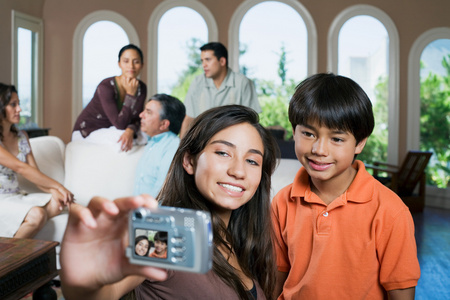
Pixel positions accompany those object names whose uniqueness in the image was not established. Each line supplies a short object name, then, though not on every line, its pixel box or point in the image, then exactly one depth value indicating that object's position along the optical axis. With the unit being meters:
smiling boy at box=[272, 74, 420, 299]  1.29
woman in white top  3.10
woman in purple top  3.67
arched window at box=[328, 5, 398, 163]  7.07
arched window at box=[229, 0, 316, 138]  7.20
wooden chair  6.07
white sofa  3.63
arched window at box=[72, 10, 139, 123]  7.31
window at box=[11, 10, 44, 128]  6.58
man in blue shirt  3.19
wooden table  2.07
